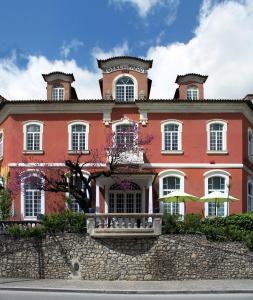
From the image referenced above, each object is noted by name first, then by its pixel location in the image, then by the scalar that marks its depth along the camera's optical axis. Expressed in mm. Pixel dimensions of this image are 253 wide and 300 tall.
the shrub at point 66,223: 13538
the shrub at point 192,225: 13521
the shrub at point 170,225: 13505
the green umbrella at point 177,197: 15762
